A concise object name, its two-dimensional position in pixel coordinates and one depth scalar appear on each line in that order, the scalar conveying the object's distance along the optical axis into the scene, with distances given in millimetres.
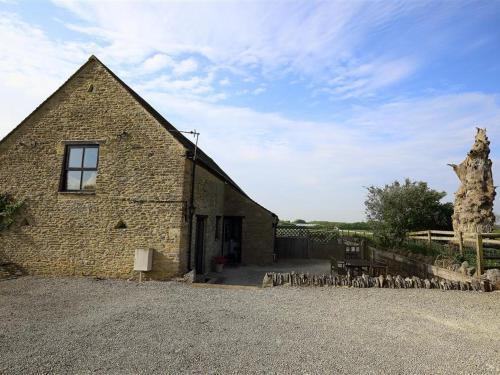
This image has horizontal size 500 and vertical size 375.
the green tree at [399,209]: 18484
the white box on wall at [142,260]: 10867
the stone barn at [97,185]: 11359
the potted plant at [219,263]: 15070
